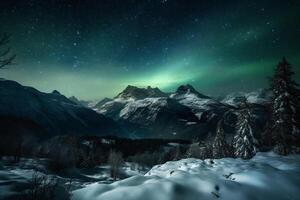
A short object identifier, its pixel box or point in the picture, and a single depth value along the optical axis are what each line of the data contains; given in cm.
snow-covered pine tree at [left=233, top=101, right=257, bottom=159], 3091
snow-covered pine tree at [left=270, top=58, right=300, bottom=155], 2316
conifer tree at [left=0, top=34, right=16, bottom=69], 690
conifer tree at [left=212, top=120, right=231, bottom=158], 4253
